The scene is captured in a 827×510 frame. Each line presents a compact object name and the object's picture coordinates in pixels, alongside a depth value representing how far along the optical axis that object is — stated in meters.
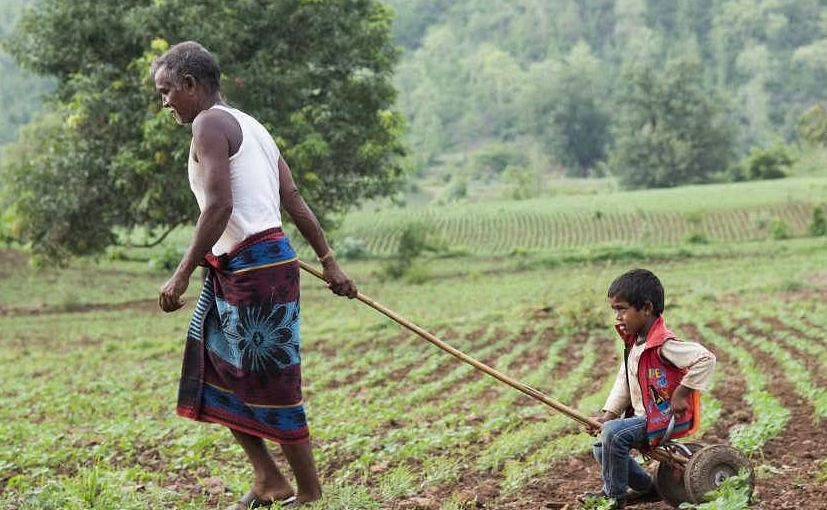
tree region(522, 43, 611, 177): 108.64
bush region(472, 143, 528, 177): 111.44
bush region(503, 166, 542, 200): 76.12
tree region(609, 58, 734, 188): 84.44
